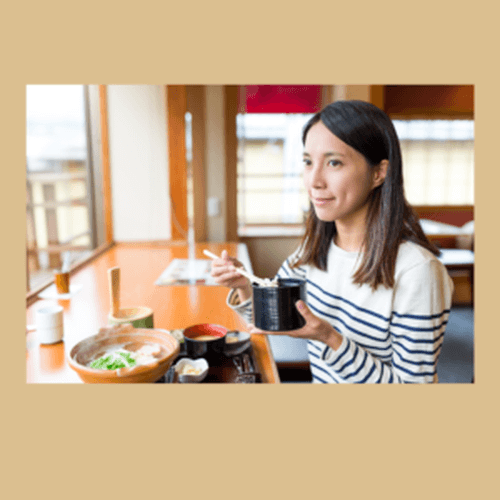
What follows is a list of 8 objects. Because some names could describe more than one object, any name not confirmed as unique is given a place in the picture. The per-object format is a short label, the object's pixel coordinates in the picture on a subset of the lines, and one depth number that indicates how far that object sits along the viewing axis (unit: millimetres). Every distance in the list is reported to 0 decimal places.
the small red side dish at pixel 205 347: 996
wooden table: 1002
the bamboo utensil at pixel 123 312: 1062
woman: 839
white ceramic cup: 1128
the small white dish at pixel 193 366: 853
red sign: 3545
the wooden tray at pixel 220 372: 898
